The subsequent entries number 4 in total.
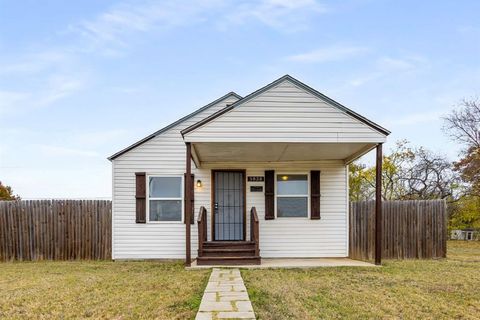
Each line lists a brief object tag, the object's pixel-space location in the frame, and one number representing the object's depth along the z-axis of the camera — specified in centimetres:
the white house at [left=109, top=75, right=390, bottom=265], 1030
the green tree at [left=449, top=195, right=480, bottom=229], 2072
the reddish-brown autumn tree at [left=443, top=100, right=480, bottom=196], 2162
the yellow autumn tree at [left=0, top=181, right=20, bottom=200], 2233
